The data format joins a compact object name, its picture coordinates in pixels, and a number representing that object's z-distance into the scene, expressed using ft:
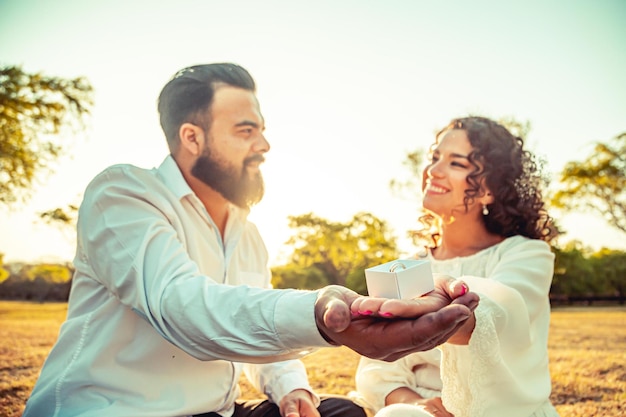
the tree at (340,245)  65.00
